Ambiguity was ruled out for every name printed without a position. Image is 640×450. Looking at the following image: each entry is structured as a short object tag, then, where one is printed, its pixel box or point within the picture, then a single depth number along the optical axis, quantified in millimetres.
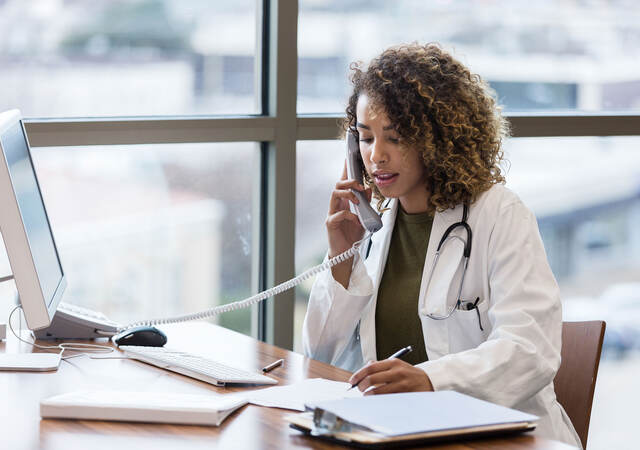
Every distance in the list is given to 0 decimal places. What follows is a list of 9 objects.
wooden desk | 2533
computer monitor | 2740
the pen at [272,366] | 3024
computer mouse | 3197
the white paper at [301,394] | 2753
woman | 2968
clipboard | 2472
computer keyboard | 2902
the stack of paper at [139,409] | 2614
